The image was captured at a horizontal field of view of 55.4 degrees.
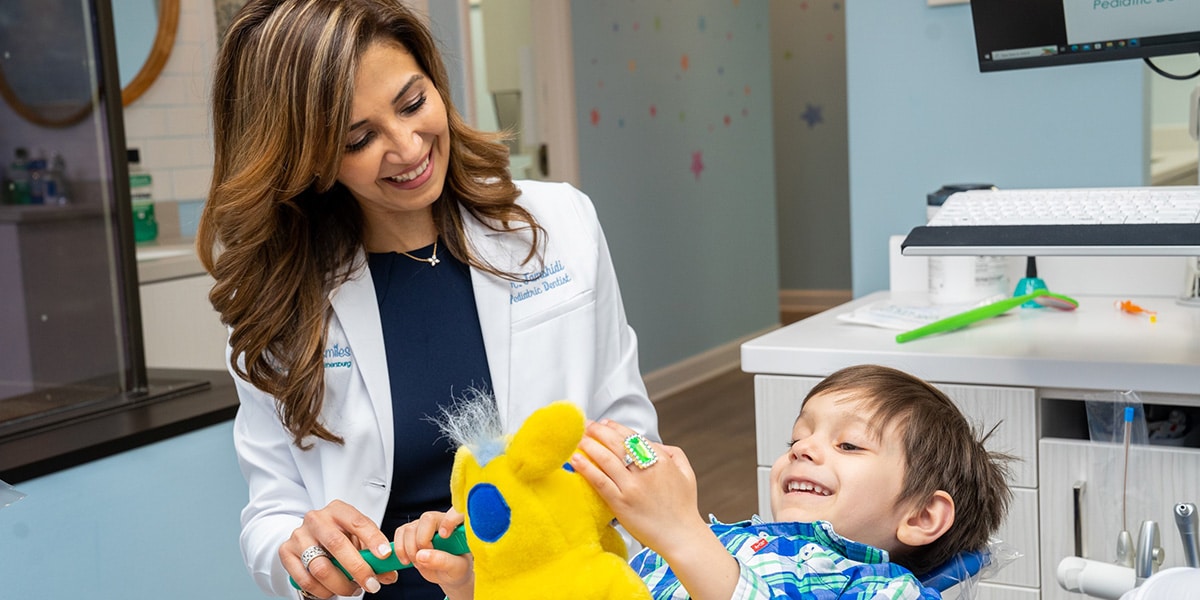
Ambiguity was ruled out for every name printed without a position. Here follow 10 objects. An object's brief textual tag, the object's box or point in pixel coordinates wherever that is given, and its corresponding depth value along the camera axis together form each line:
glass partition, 2.05
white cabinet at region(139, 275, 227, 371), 2.87
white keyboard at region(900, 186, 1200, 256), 1.37
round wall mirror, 2.07
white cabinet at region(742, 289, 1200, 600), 1.51
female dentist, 1.21
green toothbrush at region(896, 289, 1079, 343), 1.79
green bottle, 3.22
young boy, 1.09
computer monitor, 1.63
